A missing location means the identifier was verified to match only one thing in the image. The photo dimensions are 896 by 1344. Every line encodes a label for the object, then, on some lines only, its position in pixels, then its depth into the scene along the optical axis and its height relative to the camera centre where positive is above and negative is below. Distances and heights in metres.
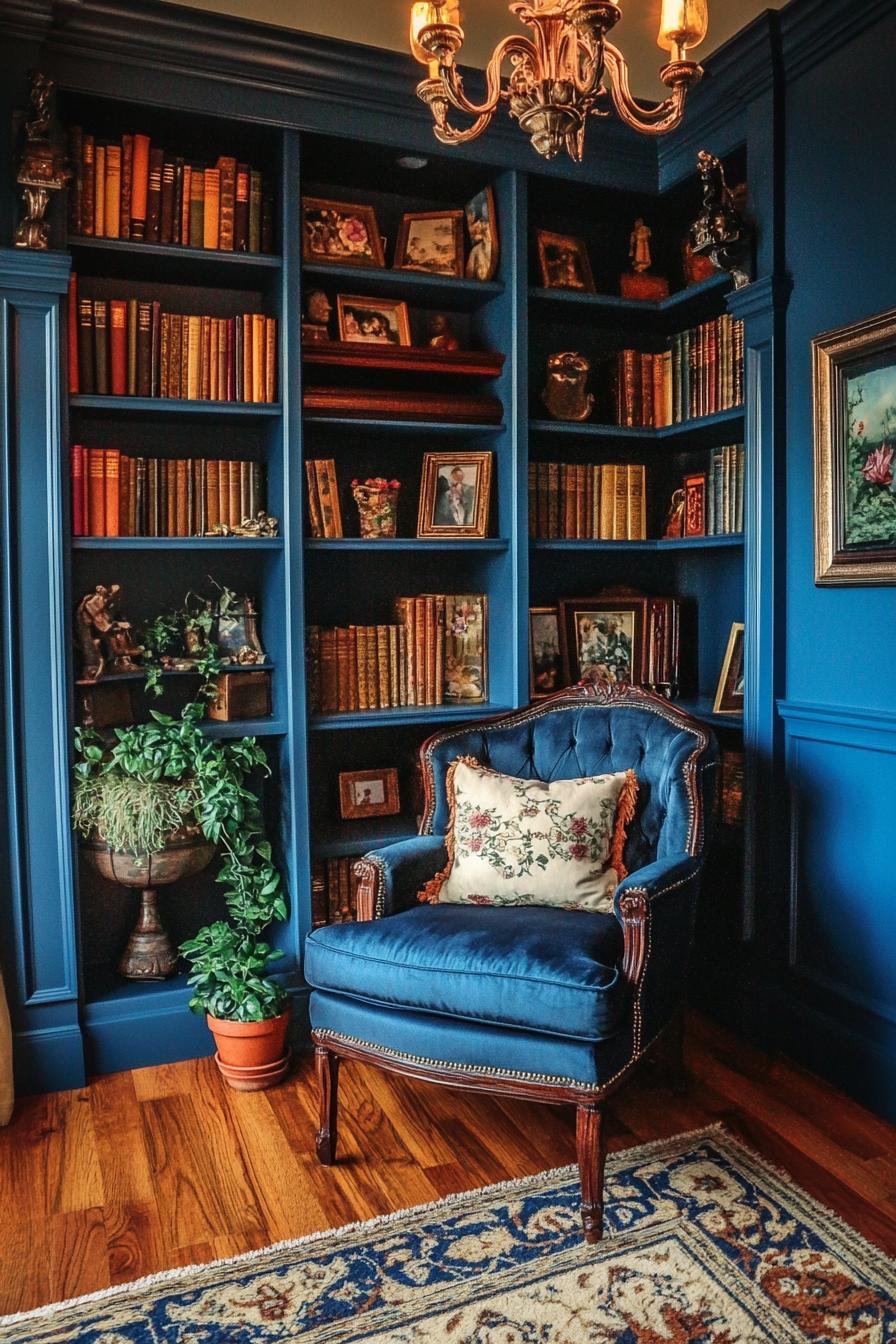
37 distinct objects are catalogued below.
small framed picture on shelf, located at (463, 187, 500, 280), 3.06 +1.18
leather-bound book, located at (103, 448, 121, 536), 2.72 +0.38
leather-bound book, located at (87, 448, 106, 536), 2.70 +0.38
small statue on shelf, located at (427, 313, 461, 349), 3.11 +0.91
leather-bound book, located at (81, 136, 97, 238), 2.63 +1.16
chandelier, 1.57 +0.90
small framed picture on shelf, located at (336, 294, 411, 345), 3.01 +0.92
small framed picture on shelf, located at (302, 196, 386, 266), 2.94 +1.15
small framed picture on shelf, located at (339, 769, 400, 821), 3.15 -0.51
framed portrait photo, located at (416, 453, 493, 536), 3.11 +0.41
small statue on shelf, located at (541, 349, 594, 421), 3.25 +0.77
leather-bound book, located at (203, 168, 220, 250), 2.77 +1.15
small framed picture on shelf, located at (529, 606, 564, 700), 3.27 -0.08
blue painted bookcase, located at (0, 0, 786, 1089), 2.57 +0.56
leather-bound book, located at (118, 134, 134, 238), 2.67 +1.19
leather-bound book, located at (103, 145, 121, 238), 2.66 +1.14
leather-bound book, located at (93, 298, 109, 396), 2.69 +0.76
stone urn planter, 2.72 -0.65
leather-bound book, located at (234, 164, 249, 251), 2.80 +1.15
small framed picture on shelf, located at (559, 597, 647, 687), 3.31 -0.04
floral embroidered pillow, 2.45 -0.52
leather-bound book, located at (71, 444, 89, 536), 2.67 +0.36
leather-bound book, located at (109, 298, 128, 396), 2.70 +0.77
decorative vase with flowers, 3.04 +0.37
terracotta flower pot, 2.63 -1.09
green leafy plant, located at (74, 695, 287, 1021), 2.60 -0.44
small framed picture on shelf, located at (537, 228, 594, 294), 3.20 +1.15
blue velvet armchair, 2.03 -0.72
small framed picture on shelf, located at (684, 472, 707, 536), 3.21 +0.38
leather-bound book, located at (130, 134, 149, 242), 2.68 +1.17
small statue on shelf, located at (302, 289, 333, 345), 2.95 +0.90
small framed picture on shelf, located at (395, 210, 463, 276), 3.08 +1.17
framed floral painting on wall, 2.42 +0.42
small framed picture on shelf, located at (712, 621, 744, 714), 3.09 -0.15
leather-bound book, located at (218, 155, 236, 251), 2.78 +1.16
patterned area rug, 1.78 -1.20
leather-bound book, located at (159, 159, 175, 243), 2.73 +1.14
